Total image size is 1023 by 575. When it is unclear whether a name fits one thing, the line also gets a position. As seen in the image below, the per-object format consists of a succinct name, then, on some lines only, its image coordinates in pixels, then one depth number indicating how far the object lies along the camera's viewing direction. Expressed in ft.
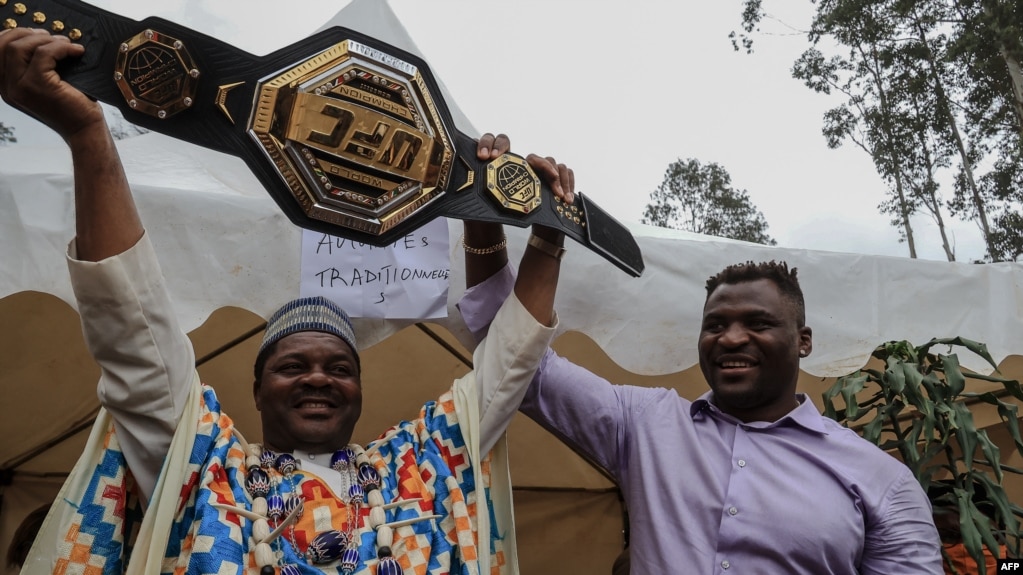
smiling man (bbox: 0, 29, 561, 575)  4.68
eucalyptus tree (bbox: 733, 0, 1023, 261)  49.90
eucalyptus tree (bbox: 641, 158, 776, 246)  76.48
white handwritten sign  7.55
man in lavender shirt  5.55
